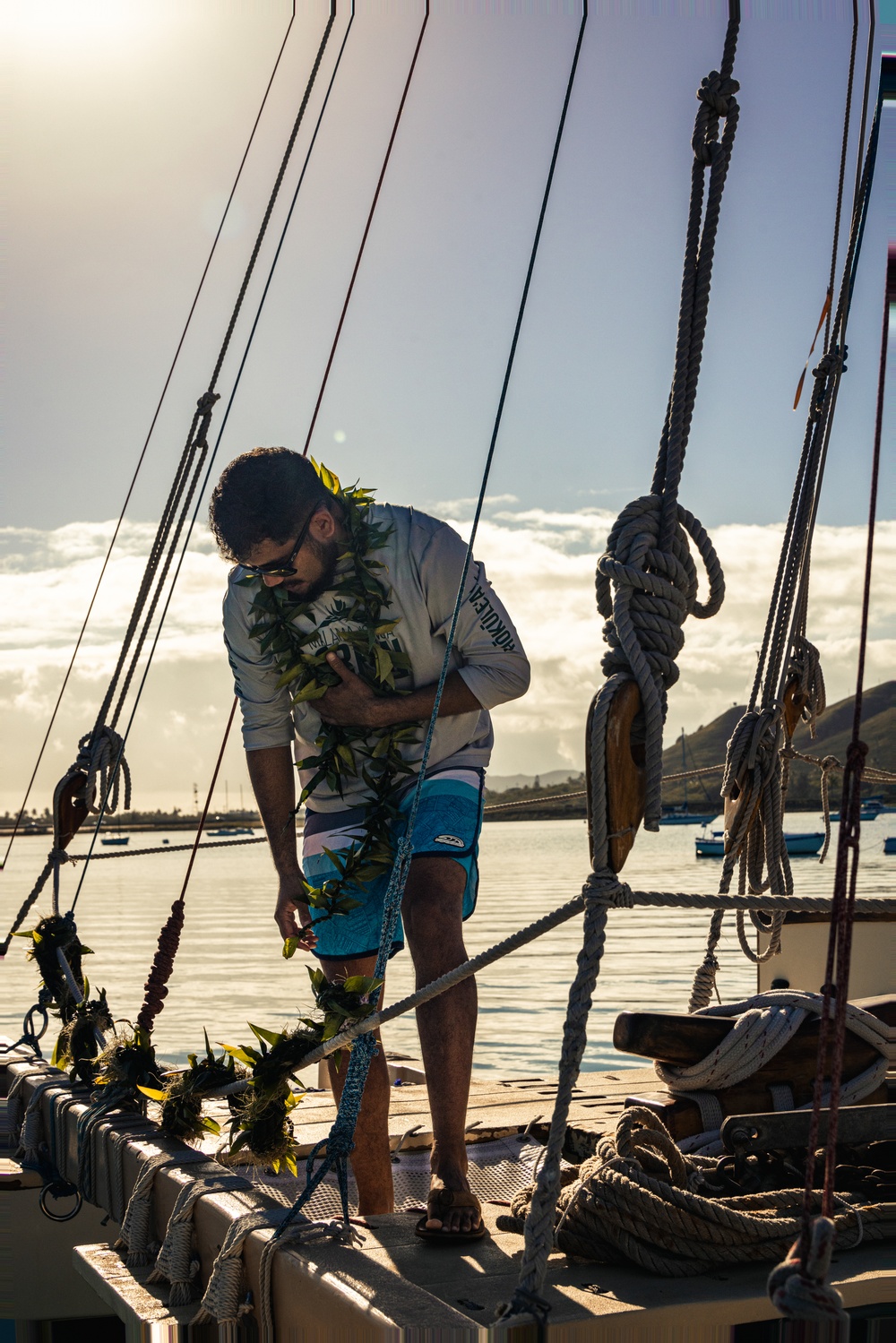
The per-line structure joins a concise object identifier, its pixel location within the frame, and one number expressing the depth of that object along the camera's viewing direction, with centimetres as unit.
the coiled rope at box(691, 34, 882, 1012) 343
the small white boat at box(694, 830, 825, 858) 4859
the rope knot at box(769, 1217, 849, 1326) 143
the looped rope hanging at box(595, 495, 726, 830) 192
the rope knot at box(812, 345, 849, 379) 481
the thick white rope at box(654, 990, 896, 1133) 311
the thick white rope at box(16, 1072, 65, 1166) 398
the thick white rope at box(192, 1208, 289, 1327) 232
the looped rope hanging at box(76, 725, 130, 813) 499
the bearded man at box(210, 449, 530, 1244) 292
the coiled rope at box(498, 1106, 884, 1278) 221
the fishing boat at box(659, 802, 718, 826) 7631
